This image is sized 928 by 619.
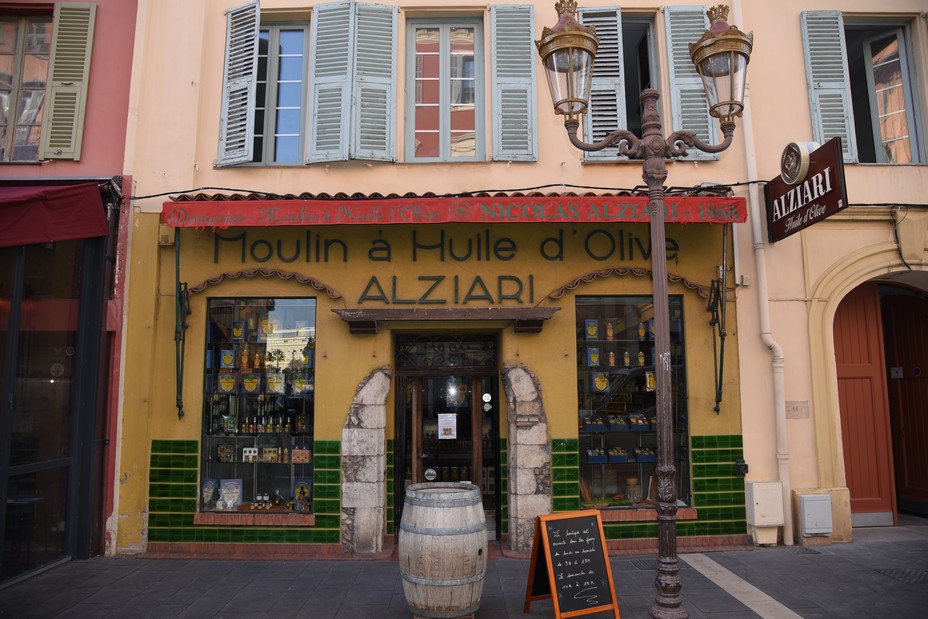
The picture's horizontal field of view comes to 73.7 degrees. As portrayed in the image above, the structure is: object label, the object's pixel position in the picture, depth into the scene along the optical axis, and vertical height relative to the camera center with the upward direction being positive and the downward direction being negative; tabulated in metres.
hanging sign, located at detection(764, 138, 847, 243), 6.12 +2.32
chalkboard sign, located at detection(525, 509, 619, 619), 4.90 -1.25
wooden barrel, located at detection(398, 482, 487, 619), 4.77 -1.10
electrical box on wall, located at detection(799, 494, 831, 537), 6.98 -1.16
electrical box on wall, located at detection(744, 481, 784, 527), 7.00 -1.05
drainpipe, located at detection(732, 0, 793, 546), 7.13 +0.91
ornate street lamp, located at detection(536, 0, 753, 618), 4.73 +2.37
